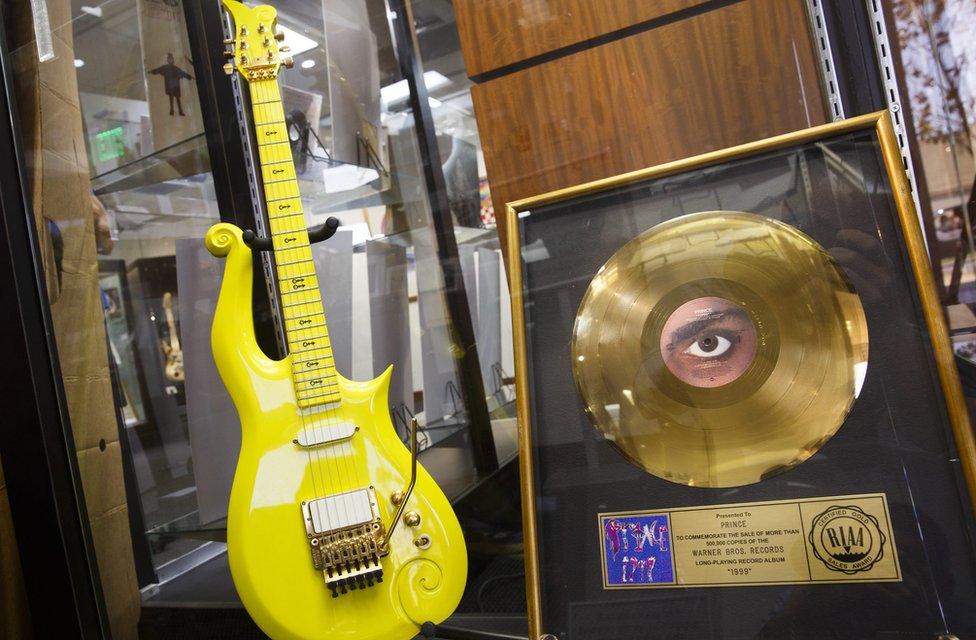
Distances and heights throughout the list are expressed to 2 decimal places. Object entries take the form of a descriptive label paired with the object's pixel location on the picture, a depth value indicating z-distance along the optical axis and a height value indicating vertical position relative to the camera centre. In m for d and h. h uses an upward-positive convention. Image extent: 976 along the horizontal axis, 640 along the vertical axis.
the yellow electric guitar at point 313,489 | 0.90 -0.16
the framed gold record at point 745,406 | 0.71 -0.13
